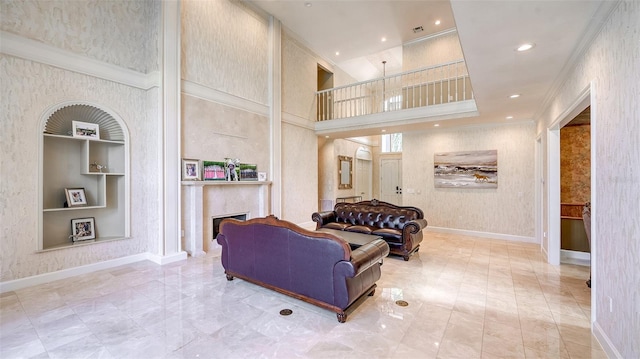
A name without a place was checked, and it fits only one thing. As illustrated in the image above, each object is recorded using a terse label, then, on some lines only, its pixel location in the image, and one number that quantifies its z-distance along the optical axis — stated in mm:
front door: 10383
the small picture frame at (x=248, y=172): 5719
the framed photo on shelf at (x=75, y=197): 3831
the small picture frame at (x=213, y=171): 5035
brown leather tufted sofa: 4461
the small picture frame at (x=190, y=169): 4711
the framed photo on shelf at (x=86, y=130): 3838
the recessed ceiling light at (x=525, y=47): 2631
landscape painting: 6316
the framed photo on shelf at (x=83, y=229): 3975
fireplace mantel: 4746
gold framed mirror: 9359
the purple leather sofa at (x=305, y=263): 2521
